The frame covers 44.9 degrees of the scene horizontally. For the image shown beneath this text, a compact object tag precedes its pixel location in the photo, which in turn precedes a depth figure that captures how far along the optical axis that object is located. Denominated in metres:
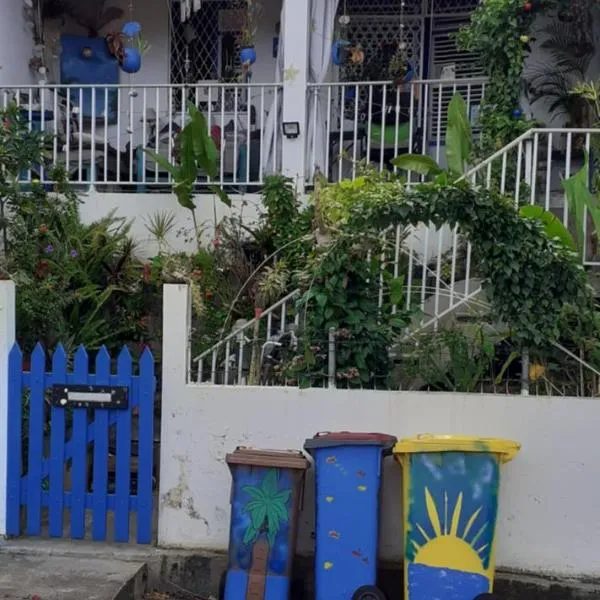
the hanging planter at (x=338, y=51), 7.68
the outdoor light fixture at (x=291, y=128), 7.03
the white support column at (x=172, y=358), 4.56
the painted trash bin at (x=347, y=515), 4.00
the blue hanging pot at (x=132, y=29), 7.98
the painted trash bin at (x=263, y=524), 4.04
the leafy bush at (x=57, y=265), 6.14
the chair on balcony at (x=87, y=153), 7.34
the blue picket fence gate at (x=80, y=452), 4.57
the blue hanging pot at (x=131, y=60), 7.87
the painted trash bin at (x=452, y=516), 3.91
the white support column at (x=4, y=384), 4.66
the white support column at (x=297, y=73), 7.05
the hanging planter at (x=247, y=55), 7.77
